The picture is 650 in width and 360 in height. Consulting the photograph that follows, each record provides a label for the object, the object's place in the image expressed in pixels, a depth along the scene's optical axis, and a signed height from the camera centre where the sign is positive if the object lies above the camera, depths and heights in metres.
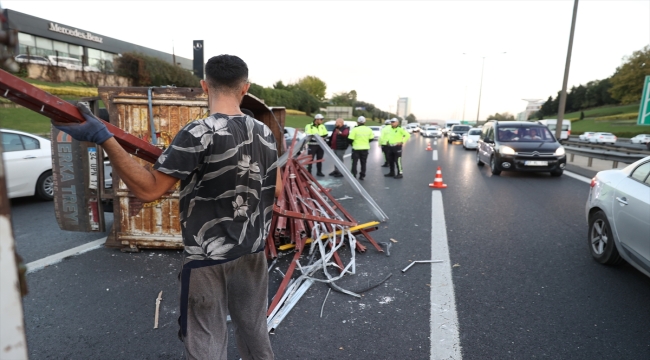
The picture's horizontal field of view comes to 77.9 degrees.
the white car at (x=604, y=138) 41.38 -0.66
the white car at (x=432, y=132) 46.06 -0.76
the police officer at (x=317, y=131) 11.89 -0.31
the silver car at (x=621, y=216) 3.74 -0.86
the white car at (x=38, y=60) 31.25 +4.02
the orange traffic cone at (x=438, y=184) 10.19 -1.47
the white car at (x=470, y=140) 24.47 -0.79
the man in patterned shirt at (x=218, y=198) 1.73 -0.38
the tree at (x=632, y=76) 74.00 +10.57
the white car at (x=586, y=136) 45.30 -0.54
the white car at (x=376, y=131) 37.47 -0.74
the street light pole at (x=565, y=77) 16.53 +2.29
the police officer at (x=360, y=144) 11.41 -0.61
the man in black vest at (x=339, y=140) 11.89 -0.54
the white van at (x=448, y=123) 51.69 +0.37
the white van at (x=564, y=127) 31.98 +0.31
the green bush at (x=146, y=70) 35.84 +4.06
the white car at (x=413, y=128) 66.60 -0.57
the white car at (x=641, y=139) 39.18 -0.56
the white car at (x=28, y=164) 7.12 -0.98
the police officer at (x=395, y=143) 11.77 -0.56
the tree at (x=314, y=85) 108.06 +9.50
